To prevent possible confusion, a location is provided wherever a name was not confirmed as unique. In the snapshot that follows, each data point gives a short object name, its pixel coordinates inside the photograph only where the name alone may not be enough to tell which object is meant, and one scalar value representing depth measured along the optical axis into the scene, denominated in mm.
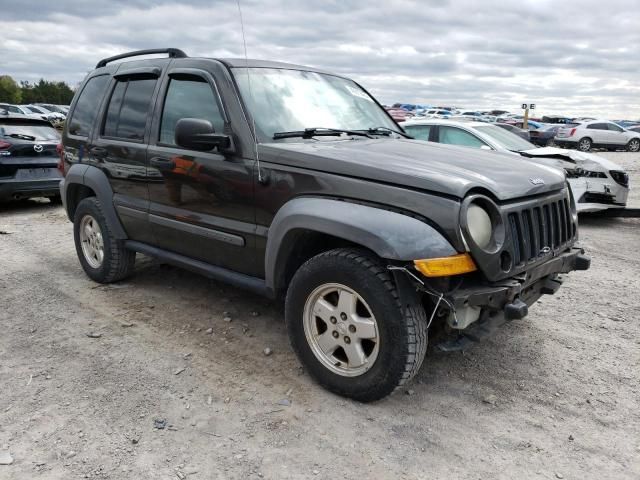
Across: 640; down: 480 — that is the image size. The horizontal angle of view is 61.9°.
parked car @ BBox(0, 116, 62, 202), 8183
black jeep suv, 2719
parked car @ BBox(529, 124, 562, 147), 27141
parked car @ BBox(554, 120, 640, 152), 24250
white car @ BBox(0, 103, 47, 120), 30664
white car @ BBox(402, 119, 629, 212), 7671
